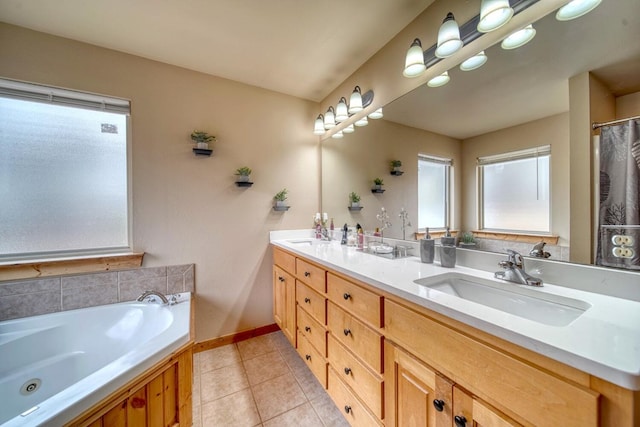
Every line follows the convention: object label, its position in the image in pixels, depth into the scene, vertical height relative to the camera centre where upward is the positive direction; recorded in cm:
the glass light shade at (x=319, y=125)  243 +90
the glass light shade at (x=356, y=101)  196 +93
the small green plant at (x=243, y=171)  216 +38
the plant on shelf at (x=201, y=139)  199 +63
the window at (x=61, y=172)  158 +30
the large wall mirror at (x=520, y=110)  81 +48
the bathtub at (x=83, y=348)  101 -76
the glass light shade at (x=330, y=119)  229 +92
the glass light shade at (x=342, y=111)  213 +93
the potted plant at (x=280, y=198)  233 +15
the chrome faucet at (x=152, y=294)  168 -60
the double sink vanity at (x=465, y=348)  49 -38
